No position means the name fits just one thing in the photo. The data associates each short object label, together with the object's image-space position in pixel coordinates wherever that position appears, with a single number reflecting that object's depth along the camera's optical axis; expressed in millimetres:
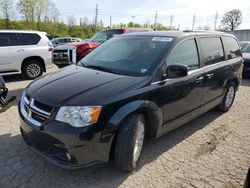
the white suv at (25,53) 6090
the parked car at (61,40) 19115
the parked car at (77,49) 5953
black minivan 2009
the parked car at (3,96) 3696
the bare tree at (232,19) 51508
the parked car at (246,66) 8010
